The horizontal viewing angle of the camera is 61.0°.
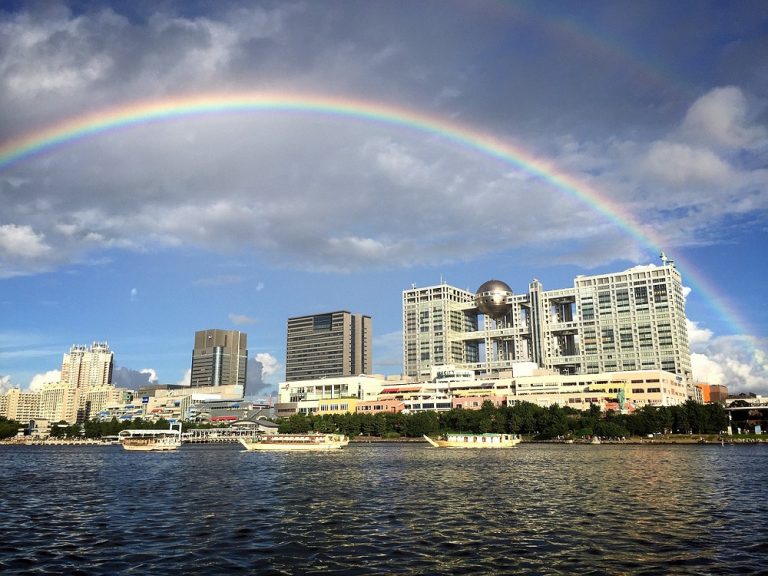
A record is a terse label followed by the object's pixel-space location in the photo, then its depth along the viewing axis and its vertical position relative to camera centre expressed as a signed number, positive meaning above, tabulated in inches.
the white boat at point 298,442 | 5915.4 -97.2
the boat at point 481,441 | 6210.6 -98.5
